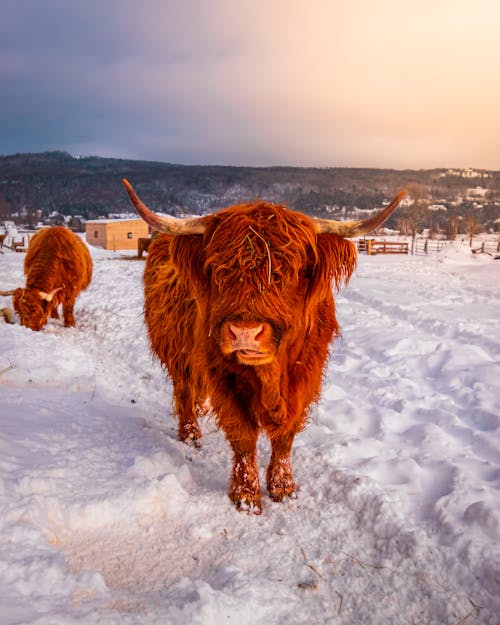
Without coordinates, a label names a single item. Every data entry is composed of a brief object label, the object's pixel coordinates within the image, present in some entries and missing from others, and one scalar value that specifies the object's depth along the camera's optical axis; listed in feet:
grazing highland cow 25.11
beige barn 144.77
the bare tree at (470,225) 145.43
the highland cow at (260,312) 6.82
